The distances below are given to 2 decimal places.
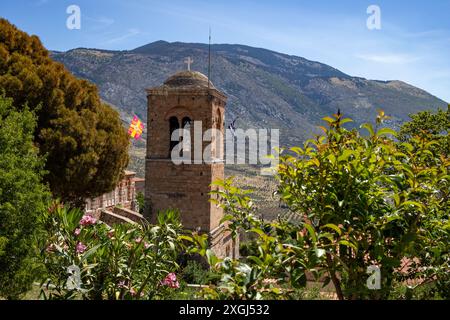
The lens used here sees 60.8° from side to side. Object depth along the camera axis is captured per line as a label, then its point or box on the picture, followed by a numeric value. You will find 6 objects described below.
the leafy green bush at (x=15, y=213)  7.28
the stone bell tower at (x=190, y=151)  18.92
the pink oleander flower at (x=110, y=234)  6.13
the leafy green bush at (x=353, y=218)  3.33
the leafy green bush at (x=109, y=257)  4.80
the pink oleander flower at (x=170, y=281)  5.68
